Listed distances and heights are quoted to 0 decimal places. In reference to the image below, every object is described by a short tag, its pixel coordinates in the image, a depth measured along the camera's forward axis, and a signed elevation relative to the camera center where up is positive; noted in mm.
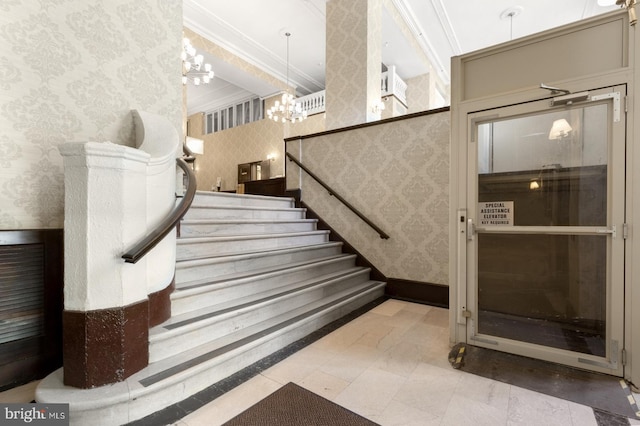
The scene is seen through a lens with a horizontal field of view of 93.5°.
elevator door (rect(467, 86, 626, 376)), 2035 -152
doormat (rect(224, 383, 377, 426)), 1652 -1170
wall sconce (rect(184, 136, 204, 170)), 9139 +2043
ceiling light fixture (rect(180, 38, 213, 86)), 5789 +2988
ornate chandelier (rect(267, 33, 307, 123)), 8401 +2808
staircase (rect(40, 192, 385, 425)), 1757 -819
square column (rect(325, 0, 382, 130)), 4984 +2536
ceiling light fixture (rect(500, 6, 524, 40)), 6160 +4119
